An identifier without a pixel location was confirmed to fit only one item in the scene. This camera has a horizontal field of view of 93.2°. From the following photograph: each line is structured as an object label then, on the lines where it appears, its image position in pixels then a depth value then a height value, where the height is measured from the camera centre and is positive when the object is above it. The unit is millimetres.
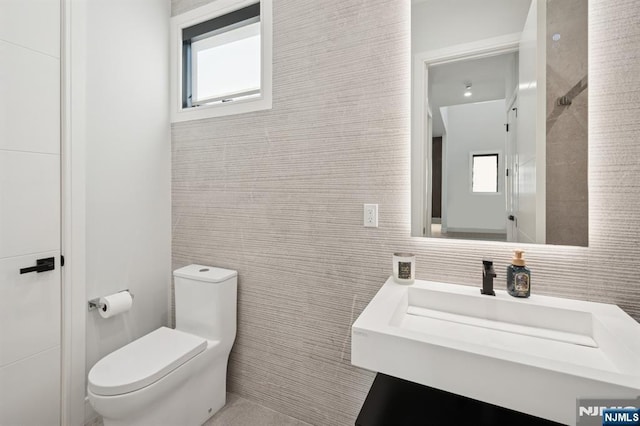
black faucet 1143 -263
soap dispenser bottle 1102 -253
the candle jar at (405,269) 1285 -257
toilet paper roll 1586 -512
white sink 673 -386
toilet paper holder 1598 -508
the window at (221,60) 1754 +979
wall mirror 1136 +370
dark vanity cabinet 892 -626
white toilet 1224 -702
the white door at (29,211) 1288 -13
